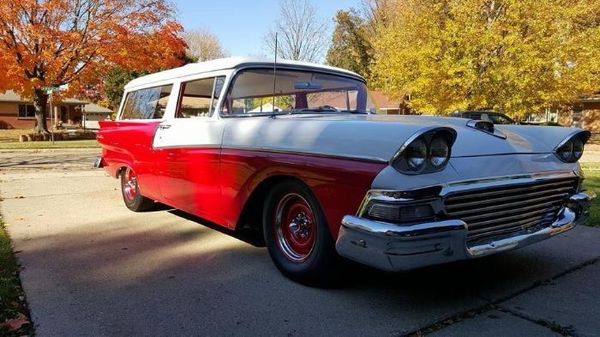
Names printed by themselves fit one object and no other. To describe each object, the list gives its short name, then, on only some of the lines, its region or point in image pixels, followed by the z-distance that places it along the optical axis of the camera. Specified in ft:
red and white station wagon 9.31
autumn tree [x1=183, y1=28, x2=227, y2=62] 198.39
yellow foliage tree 59.72
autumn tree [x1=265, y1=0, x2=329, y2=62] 98.20
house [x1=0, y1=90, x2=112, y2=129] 139.23
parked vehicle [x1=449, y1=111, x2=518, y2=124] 63.69
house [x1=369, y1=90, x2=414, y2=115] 118.02
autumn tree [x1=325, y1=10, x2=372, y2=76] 164.76
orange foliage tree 67.87
